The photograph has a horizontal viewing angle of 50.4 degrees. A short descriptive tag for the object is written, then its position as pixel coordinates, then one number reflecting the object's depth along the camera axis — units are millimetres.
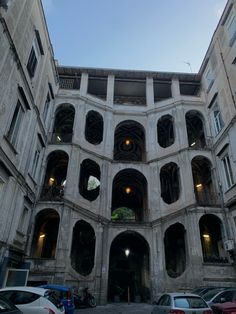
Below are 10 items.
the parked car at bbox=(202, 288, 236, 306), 10945
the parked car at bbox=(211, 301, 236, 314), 8687
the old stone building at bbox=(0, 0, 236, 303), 15406
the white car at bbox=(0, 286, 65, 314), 7566
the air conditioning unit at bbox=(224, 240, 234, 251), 16797
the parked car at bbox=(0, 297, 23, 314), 5844
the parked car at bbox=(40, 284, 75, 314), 10422
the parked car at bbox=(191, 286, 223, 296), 13422
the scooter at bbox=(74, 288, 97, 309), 14858
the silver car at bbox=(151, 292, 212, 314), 8016
